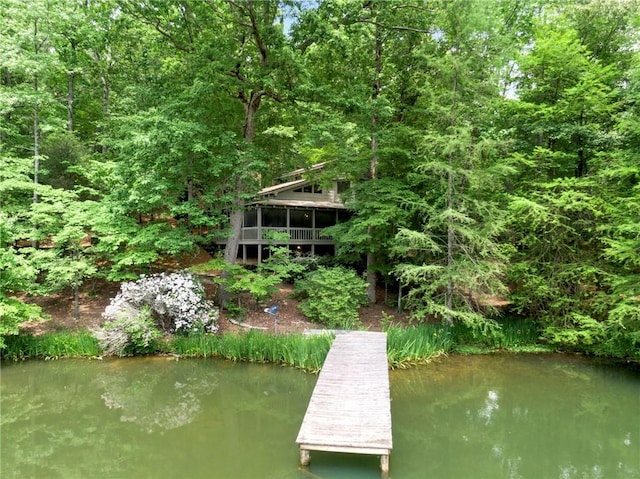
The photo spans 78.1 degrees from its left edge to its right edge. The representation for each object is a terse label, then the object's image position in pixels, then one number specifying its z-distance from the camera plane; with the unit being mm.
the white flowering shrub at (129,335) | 10344
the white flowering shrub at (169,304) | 10836
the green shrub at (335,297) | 12172
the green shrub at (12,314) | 9648
